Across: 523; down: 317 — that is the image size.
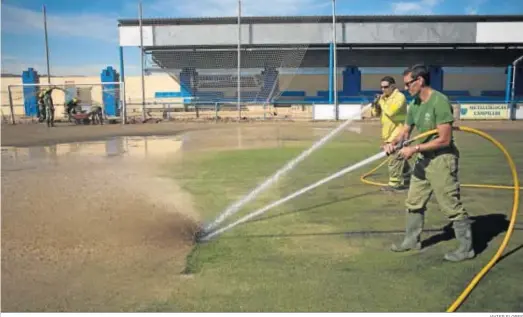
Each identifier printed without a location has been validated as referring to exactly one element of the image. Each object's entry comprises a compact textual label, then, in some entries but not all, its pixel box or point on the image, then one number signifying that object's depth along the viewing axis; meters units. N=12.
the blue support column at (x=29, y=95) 29.95
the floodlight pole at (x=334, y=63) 24.77
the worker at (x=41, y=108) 23.80
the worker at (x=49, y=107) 21.96
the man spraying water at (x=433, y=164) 4.01
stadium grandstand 28.66
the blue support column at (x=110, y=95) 26.87
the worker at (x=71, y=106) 23.75
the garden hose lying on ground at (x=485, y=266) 3.33
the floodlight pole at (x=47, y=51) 27.43
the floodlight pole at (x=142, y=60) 25.03
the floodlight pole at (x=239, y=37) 24.95
